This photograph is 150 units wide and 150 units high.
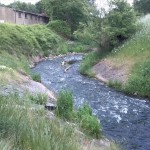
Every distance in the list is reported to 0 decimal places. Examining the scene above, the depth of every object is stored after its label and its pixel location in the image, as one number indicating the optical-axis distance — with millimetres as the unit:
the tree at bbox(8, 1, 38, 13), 58058
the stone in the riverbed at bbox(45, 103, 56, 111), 8000
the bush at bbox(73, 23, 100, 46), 19134
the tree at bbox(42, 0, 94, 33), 37049
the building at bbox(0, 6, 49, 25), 33110
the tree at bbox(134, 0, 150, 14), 31603
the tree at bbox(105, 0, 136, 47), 18728
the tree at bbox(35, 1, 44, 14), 55888
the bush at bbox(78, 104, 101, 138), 7289
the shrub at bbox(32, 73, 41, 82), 13631
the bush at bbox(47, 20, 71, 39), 35456
